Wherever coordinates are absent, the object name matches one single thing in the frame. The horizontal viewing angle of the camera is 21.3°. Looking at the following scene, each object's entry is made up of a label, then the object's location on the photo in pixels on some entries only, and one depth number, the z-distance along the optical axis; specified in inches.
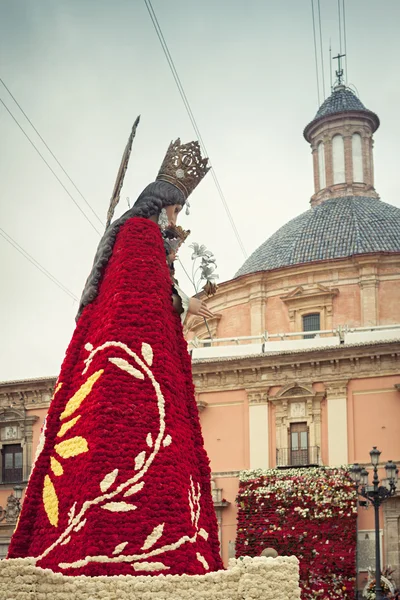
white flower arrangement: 198.8
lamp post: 613.0
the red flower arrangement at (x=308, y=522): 844.6
